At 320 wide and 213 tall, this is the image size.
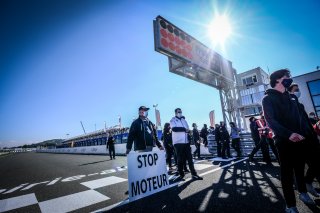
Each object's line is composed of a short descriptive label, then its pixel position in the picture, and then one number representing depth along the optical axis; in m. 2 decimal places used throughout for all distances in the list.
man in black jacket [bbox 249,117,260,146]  5.40
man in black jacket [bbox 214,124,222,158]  6.82
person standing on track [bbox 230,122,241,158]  6.45
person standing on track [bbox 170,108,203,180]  3.93
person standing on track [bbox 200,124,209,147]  9.35
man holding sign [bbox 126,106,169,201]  2.69
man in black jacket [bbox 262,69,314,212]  1.71
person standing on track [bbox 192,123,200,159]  7.32
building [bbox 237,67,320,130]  24.21
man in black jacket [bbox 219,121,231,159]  6.55
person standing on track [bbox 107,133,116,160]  9.84
